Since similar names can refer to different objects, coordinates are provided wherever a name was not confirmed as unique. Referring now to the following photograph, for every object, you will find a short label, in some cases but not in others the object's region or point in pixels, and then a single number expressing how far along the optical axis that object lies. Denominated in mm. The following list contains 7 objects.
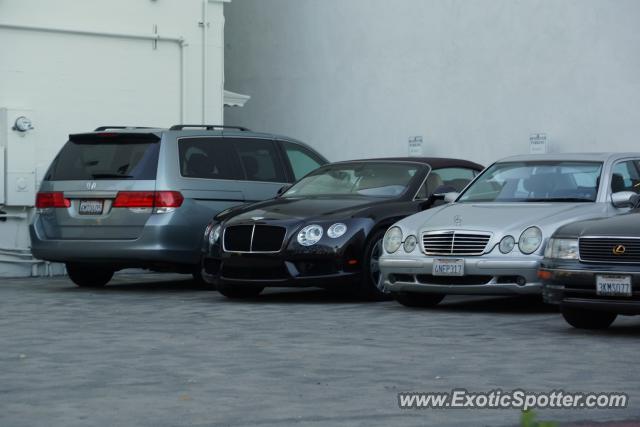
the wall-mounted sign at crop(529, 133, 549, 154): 19812
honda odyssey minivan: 15562
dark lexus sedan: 10703
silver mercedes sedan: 12625
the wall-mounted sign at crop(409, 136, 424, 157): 22016
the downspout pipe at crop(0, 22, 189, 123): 19859
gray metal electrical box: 19203
